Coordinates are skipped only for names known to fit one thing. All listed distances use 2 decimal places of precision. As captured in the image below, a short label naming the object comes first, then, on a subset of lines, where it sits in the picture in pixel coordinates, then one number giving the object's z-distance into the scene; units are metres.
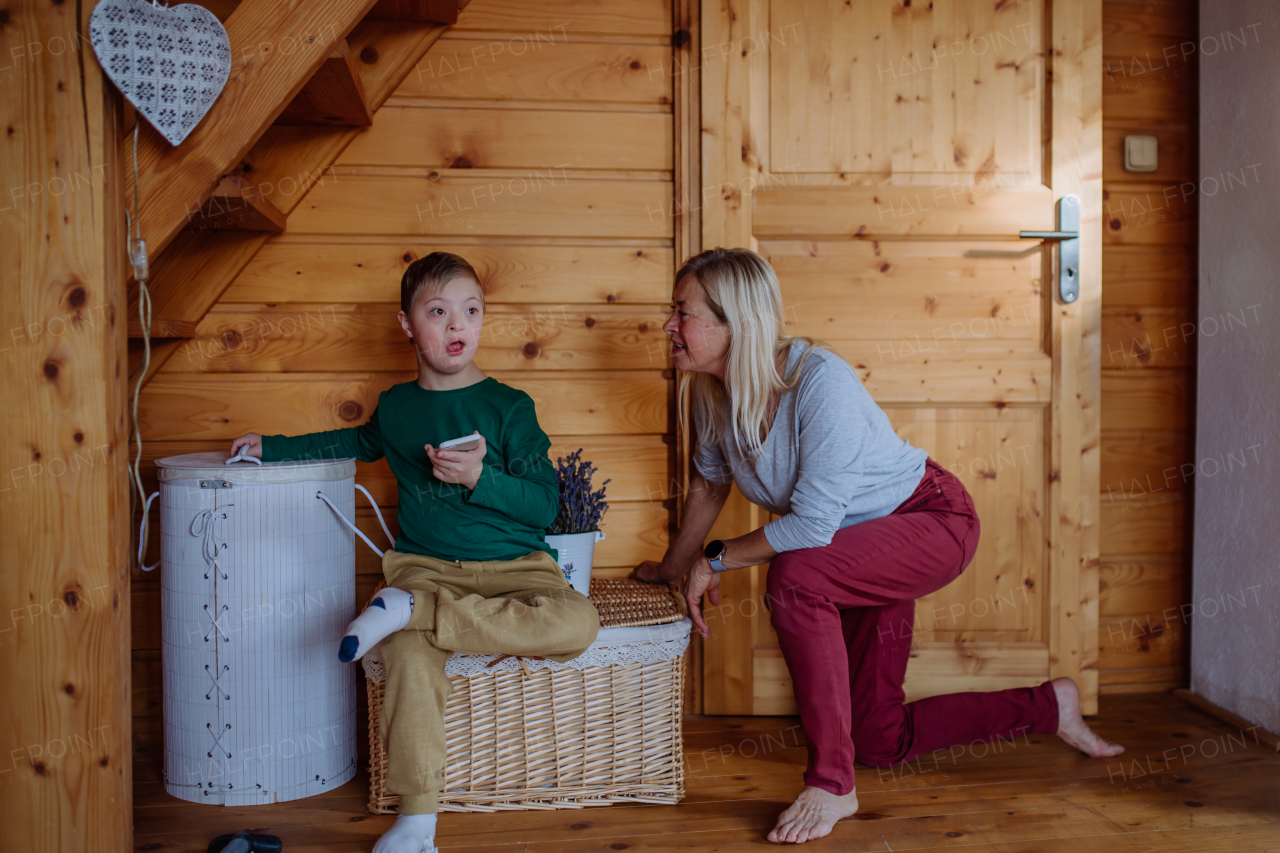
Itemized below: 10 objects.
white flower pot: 1.78
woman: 1.57
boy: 1.46
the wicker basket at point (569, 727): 1.63
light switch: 2.24
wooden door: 2.09
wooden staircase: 1.41
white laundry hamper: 1.63
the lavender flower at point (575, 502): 1.85
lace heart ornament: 1.31
